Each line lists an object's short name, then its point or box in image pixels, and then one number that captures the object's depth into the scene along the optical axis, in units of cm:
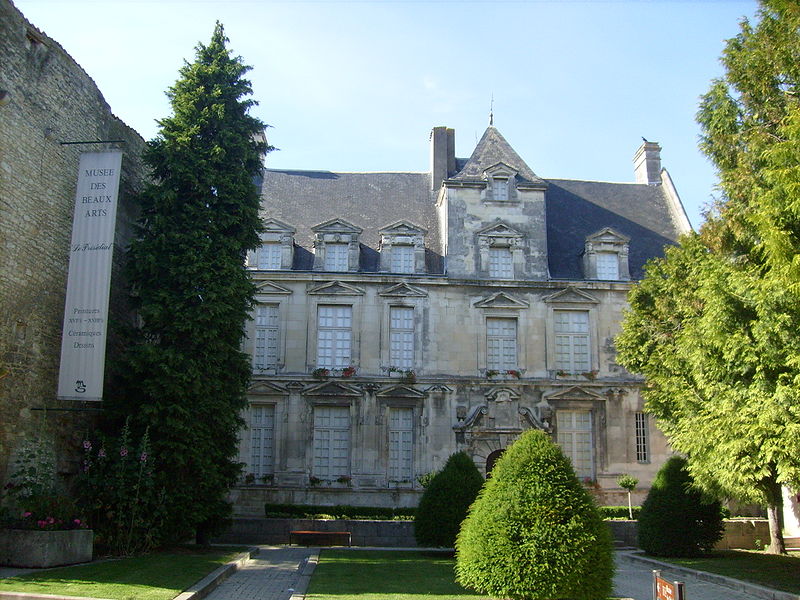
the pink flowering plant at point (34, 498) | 1218
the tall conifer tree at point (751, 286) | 1148
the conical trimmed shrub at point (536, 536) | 925
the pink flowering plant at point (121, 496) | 1405
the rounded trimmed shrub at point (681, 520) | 1642
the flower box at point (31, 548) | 1155
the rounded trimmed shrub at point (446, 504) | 1586
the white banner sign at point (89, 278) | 1403
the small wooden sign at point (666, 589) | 657
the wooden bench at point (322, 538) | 1778
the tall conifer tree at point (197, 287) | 1530
